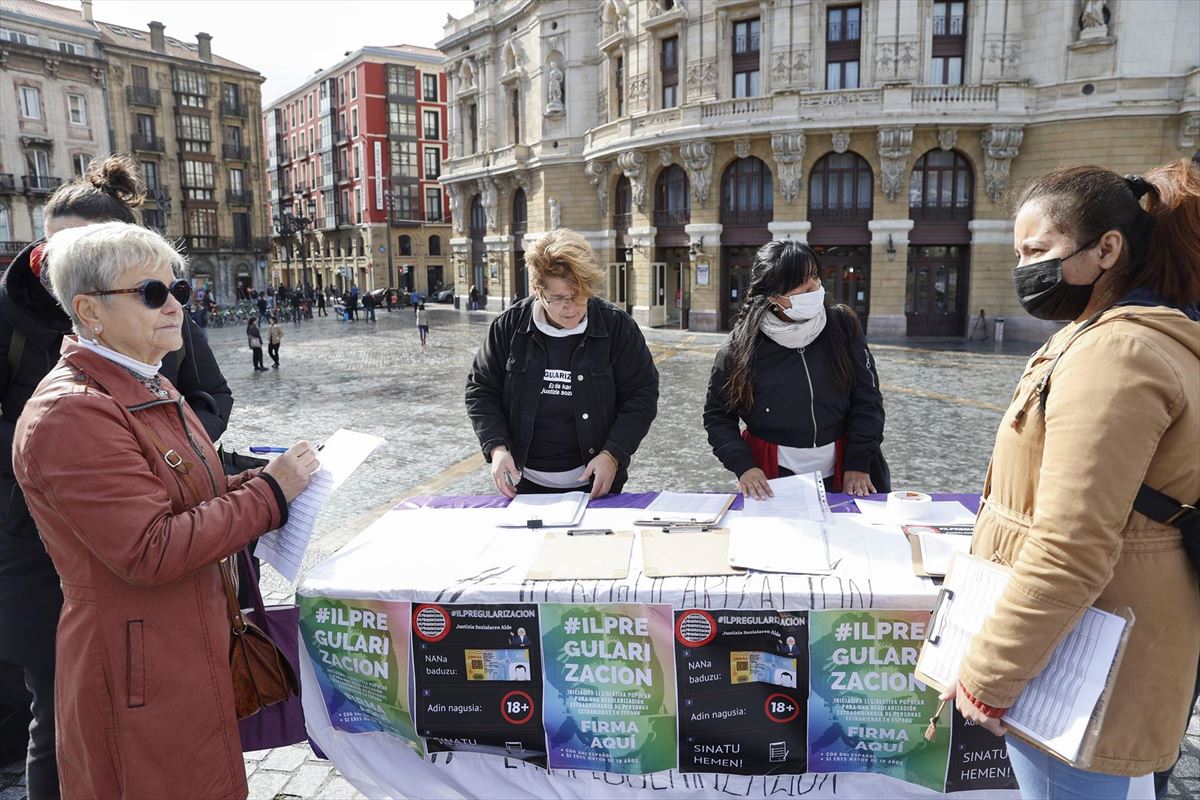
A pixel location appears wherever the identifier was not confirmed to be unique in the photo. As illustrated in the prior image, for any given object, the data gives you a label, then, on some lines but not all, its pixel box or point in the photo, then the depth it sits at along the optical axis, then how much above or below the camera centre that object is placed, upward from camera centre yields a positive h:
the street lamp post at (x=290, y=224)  46.12 +3.60
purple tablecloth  3.14 -0.98
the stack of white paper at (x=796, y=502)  2.96 -0.93
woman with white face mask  3.62 -0.59
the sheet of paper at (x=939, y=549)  2.36 -0.91
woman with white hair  1.83 -0.63
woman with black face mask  1.54 -0.42
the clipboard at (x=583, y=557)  2.45 -0.96
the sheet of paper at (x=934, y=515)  2.87 -0.94
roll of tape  2.91 -0.90
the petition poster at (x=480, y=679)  2.44 -1.30
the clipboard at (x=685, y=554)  2.45 -0.95
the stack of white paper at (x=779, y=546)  2.45 -0.93
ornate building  21.50 +4.43
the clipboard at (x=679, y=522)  2.87 -0.94
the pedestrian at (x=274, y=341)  17.17 -1.35
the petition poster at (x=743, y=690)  2.36 -1.31
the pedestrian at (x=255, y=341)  16.72 -1.32
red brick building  55.66 +8.72
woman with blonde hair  3.50 -0.55
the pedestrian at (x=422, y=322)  22.62 -1.28
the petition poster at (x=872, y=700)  2.32 -1.33
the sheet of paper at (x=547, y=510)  3.00 -0.96
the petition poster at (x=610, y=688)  2.39 -1.31
